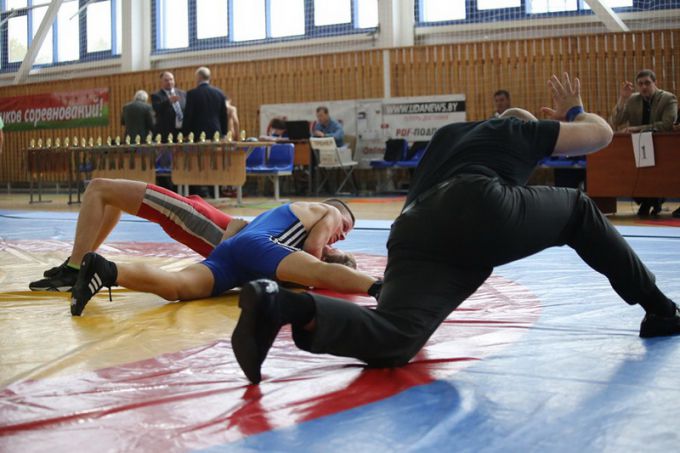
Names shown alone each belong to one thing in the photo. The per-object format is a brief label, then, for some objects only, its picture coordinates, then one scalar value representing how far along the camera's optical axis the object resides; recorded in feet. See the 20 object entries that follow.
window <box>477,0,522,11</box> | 42.55
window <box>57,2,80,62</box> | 55.52
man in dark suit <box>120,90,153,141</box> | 38.91
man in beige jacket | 26.35
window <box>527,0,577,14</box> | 41.39
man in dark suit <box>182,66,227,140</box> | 35.53
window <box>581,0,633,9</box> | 40.60
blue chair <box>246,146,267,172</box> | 40.37
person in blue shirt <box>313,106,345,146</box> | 43.89
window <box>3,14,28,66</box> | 58.29
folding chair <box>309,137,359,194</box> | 41.88
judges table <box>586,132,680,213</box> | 25.53
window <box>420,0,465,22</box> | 44.34
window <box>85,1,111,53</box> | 54.54
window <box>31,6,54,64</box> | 56.90
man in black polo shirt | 6.60
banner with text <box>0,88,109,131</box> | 55.21
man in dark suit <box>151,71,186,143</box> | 38.04
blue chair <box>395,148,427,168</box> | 41.91
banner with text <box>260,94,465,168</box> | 43.37
